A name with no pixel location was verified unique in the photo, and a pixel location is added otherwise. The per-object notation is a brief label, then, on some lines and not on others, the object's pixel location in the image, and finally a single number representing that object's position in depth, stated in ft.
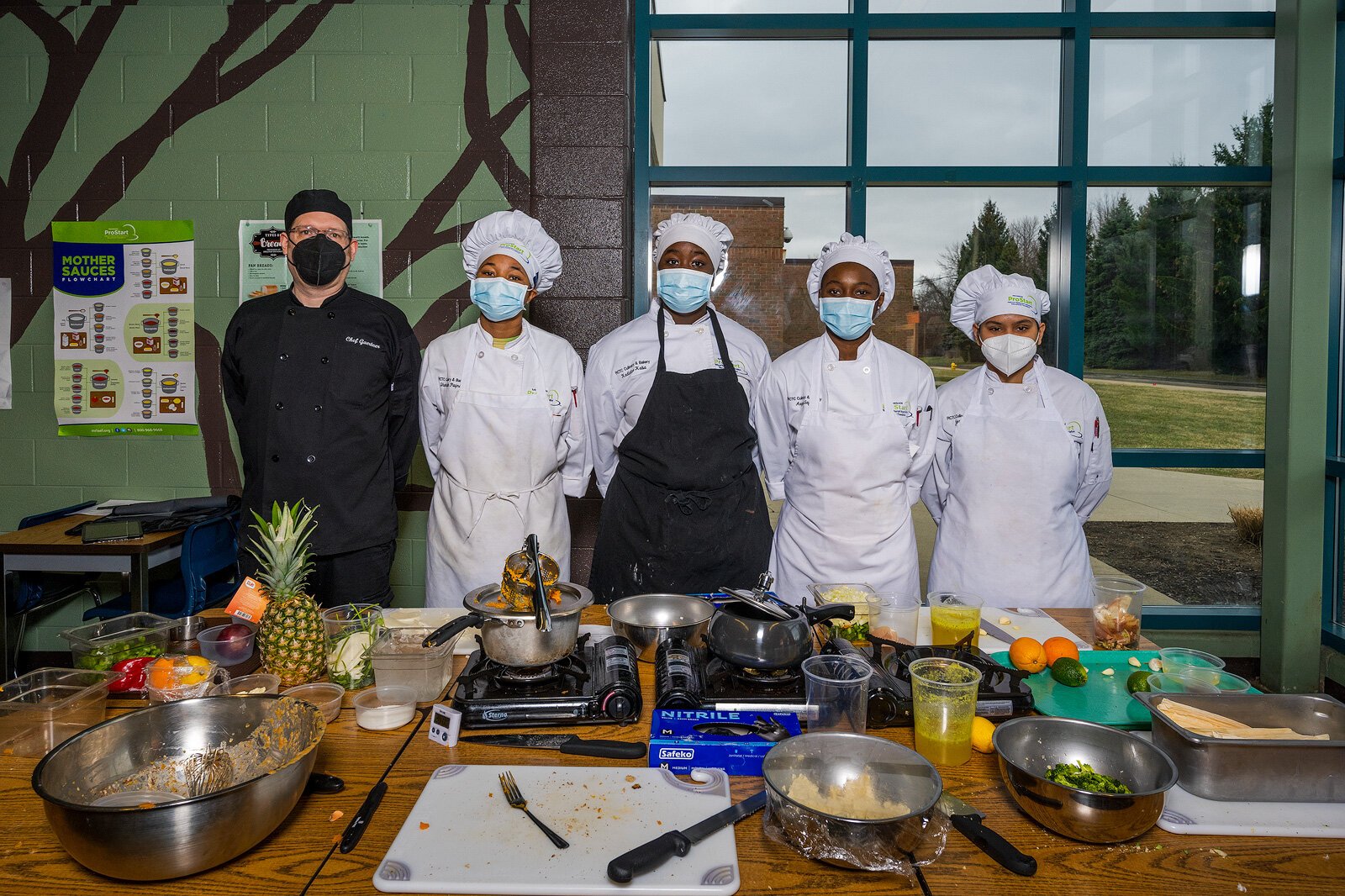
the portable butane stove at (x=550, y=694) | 4.84
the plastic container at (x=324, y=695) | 5.04
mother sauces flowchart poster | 13.46
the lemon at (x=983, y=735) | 4.73
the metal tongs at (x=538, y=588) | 4.85
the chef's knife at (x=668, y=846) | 3.50
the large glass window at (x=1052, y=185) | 13.70
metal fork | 3.79
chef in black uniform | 9.46
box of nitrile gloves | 4.44
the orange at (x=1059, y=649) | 5.58
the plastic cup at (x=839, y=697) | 4.54
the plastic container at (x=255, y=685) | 5.25
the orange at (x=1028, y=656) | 5.58
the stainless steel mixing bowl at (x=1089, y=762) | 3.76
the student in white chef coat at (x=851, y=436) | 9.70
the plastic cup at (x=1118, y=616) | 6.27
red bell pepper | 5.40
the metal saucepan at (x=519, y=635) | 4.99
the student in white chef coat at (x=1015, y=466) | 9.75
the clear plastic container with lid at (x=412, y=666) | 5.24
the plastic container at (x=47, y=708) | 4.77
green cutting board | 5.02
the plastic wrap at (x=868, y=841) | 3.64
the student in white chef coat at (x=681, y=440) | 9.71
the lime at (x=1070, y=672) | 5.36
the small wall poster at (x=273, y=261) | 13.38
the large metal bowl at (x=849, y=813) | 3.65
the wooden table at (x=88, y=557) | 11.07
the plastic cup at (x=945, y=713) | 4.54
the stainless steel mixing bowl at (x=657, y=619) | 5.85
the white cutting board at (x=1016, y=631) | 6.37
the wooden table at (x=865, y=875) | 3.57
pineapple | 5.49
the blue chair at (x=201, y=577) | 11.43
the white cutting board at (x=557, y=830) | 3.52
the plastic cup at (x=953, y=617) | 6.02
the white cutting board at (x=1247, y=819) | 3.93
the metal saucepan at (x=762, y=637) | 4.86
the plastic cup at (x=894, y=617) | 6.02
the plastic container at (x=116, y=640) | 5.49
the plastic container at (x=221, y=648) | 5.67
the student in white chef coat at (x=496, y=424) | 10.09
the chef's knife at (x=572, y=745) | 4.61
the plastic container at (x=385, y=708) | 5.00
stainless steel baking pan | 4.11
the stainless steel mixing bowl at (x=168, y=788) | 3.39
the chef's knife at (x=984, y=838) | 3.61
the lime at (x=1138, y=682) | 5.15
